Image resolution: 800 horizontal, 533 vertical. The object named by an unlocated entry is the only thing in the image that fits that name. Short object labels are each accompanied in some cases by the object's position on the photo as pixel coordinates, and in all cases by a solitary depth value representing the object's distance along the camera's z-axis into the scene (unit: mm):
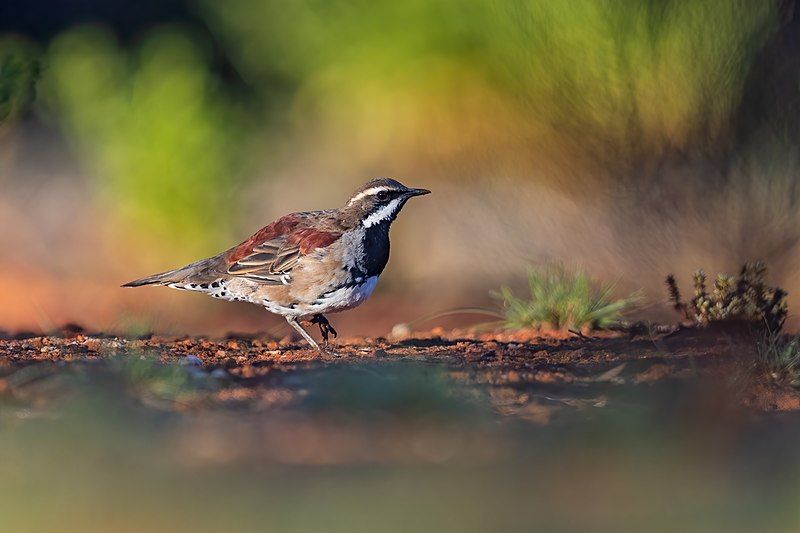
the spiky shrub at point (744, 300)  12391
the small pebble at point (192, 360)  11250
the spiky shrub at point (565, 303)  13133
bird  11609
